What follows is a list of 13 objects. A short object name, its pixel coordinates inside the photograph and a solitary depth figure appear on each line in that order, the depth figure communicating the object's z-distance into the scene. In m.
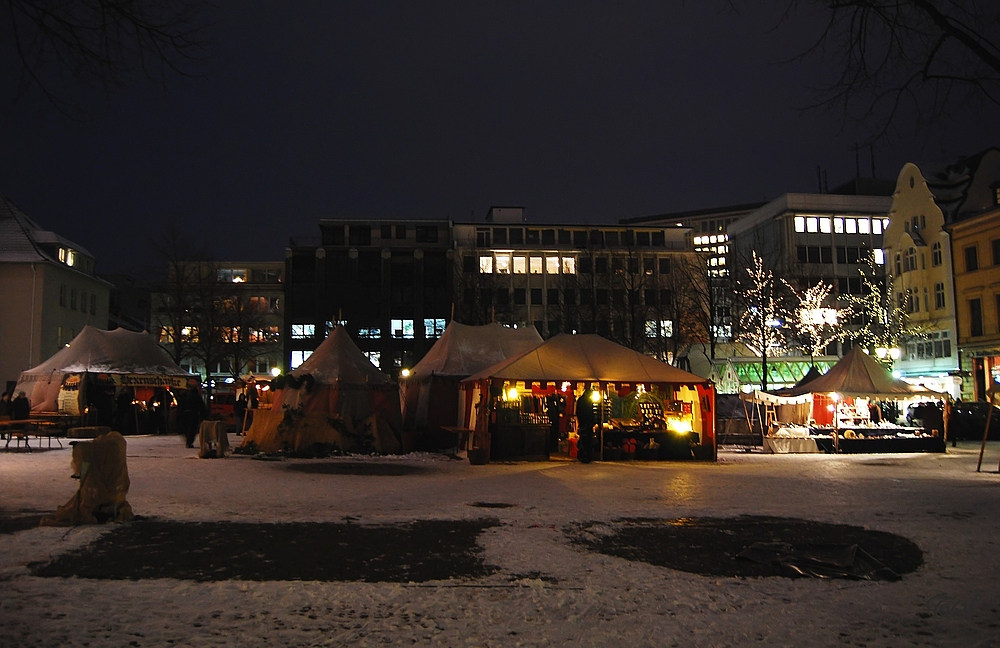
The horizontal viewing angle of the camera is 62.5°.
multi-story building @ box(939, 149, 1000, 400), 43.28
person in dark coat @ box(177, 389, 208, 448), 25.81
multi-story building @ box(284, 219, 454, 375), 71.62
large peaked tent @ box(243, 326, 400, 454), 23.64
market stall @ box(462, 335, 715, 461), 22.30
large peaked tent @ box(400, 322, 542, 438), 27.64
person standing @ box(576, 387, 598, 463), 22.03
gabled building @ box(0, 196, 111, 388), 50.84
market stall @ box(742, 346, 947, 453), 27.00
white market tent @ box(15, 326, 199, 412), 33.16
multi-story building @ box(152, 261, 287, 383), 46.75
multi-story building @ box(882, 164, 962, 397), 48.44
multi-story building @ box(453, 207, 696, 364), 52.66
